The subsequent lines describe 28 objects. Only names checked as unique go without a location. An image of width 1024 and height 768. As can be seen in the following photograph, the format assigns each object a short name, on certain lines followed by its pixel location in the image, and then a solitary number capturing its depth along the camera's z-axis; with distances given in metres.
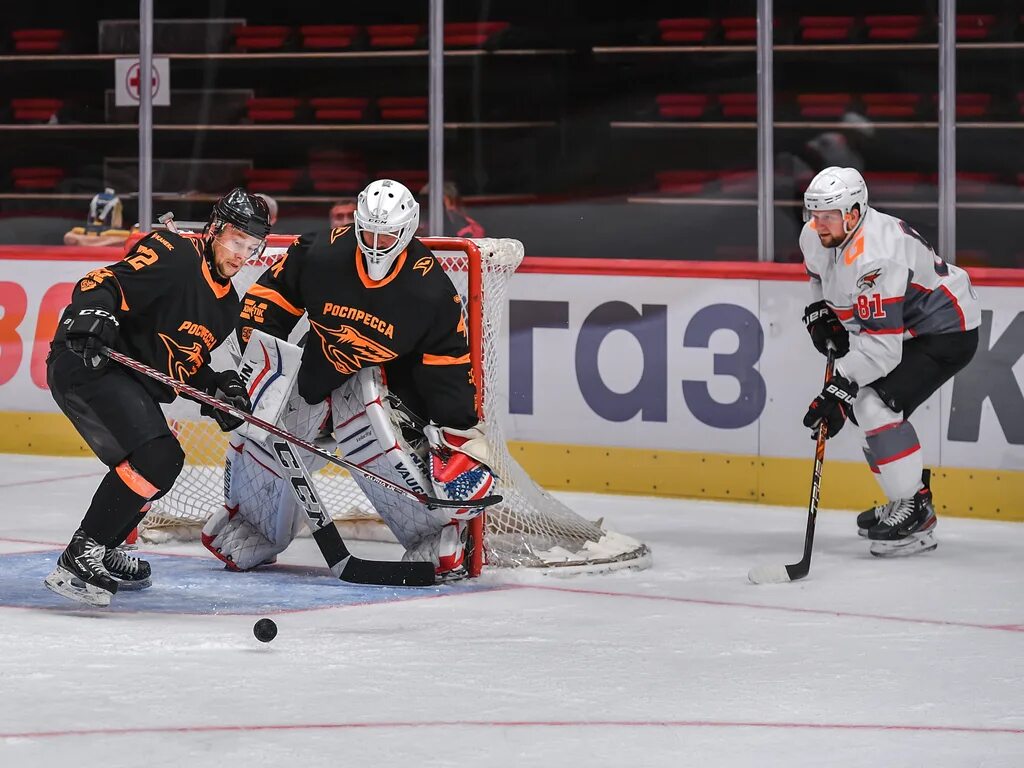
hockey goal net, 10.04
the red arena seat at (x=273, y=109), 20.00
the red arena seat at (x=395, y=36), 19.80
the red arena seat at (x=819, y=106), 17.30
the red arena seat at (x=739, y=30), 18.17
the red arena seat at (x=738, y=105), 18.09
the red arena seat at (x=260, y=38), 20.00
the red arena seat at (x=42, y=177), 19.39
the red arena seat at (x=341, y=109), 19.80
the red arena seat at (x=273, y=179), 19.80
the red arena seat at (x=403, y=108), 19.56
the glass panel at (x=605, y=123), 17.87
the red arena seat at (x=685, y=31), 18.41
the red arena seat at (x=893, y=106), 17.20
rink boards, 11.73
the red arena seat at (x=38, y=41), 20.00
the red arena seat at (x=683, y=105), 18.28
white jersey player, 10.32
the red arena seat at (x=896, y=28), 17.48
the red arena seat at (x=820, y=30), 17.50
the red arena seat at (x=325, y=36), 20.30
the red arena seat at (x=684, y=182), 17.91
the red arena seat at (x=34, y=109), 19.80
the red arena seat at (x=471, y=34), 18.98
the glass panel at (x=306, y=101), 19.22
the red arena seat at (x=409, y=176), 18.91
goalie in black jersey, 9.31
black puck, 7.88
